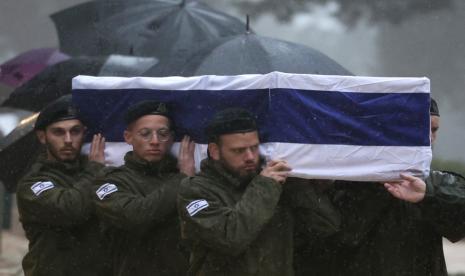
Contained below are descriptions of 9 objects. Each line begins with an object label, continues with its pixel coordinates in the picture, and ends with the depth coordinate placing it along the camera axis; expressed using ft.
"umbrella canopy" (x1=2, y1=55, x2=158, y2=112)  45.85
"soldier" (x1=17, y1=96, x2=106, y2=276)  36.37
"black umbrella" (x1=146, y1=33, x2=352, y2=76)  37.50
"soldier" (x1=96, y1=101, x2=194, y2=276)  34.12
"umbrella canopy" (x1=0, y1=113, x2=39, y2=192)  42.11
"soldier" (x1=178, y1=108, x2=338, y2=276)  30.55
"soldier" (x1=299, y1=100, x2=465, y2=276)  33.99
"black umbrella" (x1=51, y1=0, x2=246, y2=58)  51.78
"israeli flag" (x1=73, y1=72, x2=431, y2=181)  32.63
